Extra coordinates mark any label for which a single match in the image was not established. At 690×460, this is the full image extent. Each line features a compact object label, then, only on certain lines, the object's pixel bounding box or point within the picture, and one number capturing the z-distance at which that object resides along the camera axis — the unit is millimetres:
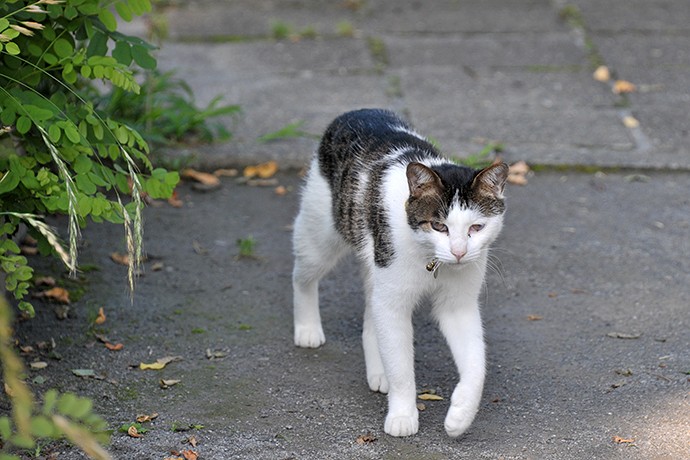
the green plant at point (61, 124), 7082
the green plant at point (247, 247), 10258
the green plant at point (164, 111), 11742
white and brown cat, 6832
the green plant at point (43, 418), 3842
